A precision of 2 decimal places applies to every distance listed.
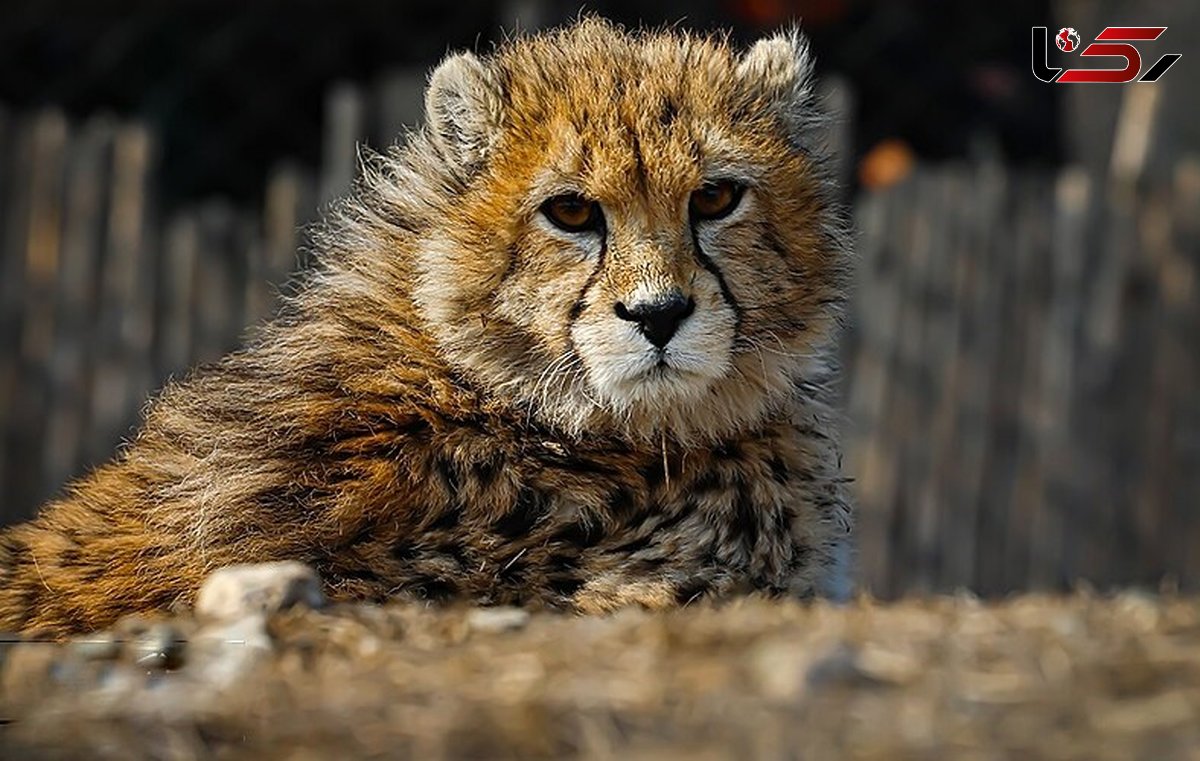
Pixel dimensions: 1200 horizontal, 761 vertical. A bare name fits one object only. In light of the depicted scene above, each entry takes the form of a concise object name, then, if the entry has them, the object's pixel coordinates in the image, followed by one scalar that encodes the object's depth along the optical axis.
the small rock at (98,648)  6.17
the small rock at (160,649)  6.07
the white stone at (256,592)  6.45
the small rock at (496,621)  6.33
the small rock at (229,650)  5.85
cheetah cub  7.90
